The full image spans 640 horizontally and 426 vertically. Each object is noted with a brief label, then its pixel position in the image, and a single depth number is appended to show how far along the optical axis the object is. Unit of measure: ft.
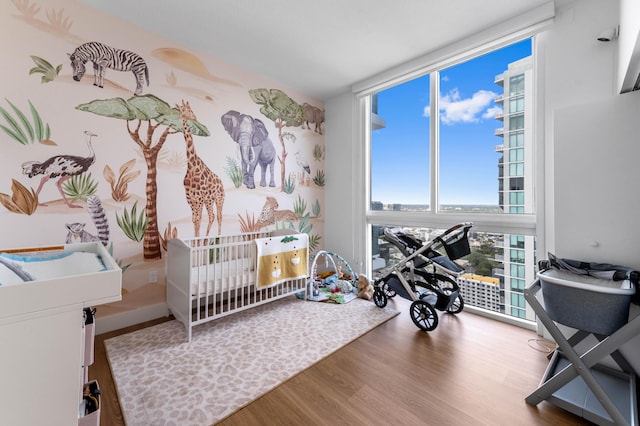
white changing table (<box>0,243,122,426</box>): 2.57
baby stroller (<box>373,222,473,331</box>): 7.69
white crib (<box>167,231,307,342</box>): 7.22
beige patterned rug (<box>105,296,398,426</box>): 4.93
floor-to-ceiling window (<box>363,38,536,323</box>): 7.98
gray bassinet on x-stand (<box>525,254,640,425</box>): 4.28
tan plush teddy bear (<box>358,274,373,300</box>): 10.10
